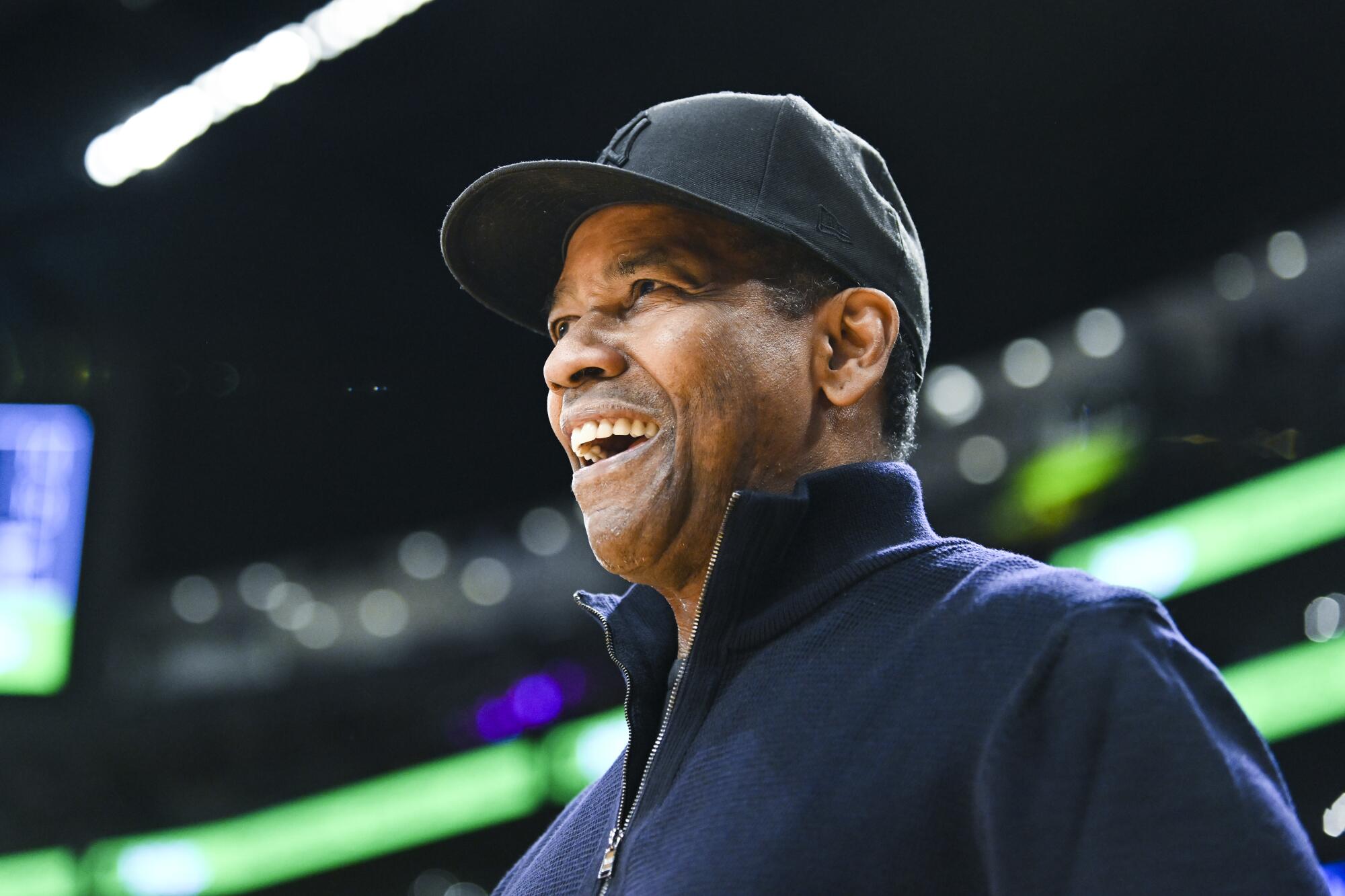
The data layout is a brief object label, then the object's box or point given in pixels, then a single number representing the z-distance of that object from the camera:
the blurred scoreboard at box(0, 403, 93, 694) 9.04
